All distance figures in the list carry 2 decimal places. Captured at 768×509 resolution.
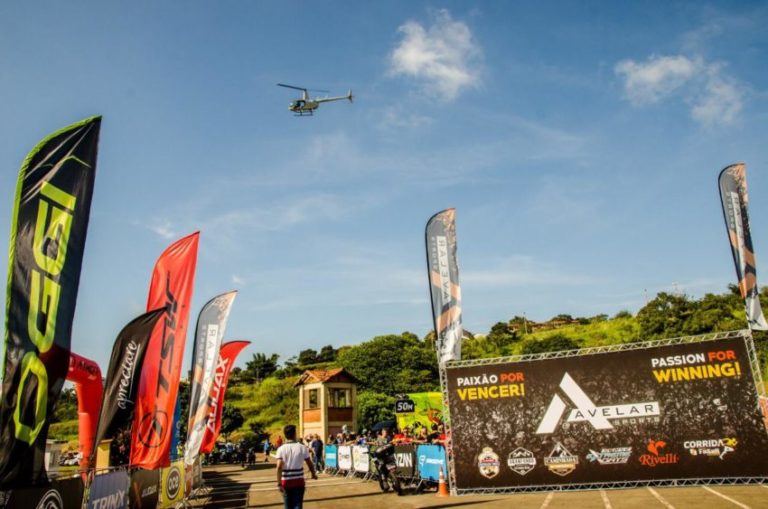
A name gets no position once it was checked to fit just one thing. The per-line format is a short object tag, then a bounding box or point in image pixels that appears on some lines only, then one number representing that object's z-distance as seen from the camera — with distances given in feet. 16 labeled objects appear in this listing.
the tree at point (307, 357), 310.22
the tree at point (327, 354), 327.51
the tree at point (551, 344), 200.95
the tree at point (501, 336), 237.66
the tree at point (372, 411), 158.51
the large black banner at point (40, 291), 19.13
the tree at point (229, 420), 149.28
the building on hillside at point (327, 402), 131.23
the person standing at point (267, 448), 126.95
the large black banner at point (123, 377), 28.66
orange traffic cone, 45.47
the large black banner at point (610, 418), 41.91
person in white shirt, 26.32
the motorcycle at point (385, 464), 47.19
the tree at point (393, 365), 215.51
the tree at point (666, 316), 172.24
